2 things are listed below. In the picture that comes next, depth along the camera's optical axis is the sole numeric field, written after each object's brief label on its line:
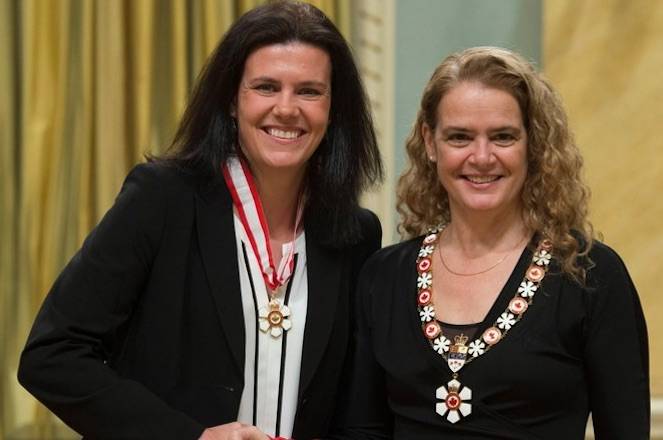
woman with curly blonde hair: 3.96
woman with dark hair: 4.10
